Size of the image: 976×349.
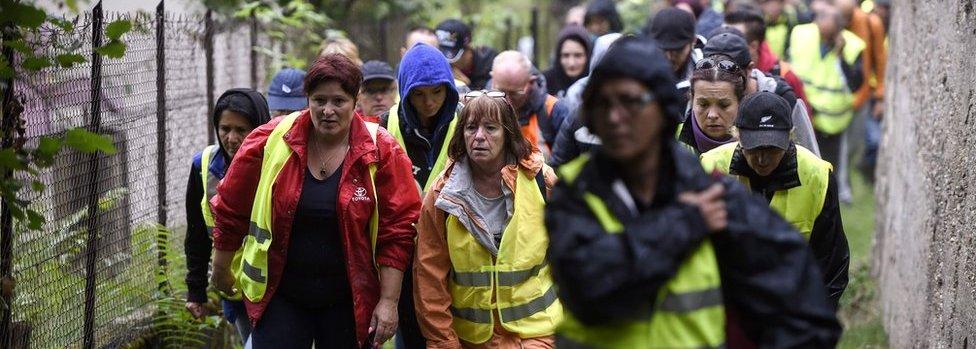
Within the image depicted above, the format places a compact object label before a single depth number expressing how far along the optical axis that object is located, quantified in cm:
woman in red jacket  1097
